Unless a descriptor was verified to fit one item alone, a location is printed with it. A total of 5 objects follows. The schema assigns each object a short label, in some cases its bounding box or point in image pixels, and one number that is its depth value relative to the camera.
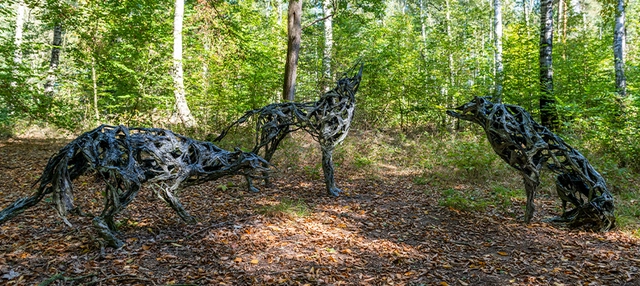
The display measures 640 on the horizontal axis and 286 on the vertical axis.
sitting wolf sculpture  4.89
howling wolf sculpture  6.27
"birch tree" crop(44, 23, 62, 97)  12.07
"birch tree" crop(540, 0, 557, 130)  9.19
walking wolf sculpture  3.50
